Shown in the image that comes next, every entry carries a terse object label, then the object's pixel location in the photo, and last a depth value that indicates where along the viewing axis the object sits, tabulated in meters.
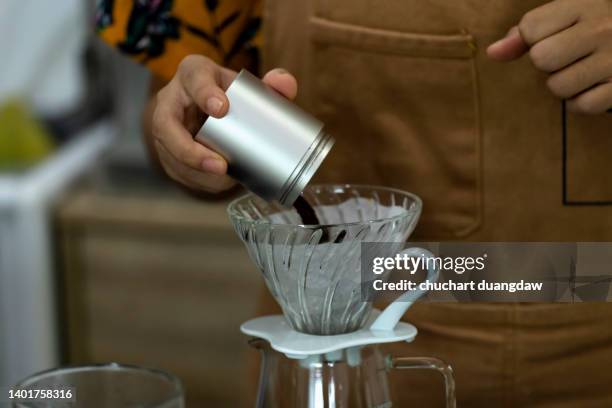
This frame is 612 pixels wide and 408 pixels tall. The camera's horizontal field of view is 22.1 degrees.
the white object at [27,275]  2.09
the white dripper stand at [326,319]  0.91
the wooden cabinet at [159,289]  2.11
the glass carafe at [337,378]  0.92
